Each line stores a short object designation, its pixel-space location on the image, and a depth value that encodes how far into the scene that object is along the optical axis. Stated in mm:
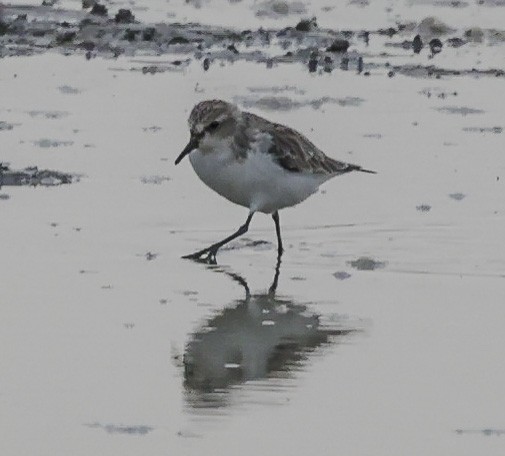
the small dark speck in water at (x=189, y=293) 8633
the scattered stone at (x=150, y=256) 9297
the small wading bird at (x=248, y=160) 9938
